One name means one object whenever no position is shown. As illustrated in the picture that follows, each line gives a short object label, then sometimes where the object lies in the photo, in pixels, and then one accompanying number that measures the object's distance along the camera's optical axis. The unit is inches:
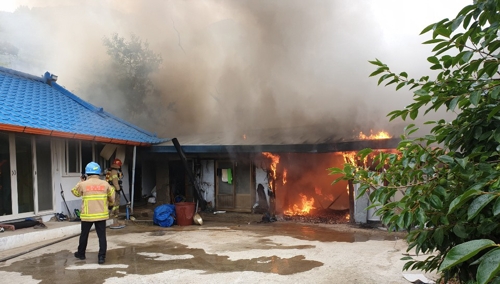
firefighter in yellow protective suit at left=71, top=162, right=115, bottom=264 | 237.0
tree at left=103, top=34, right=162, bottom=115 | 853.8
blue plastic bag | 391.5
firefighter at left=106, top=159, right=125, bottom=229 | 408.8
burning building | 435.8
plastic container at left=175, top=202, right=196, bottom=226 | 401.7
